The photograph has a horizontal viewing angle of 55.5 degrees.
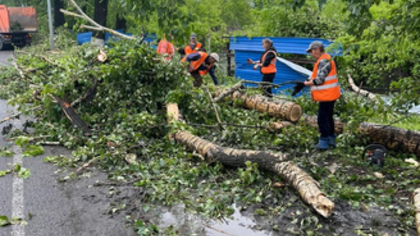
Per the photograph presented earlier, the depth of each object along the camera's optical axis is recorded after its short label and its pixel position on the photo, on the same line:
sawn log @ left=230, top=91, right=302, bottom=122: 7.52
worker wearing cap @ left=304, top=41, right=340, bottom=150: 6.38
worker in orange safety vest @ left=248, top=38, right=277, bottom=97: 9.90
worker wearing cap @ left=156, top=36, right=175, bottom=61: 10.18
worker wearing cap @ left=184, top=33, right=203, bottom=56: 10.70
